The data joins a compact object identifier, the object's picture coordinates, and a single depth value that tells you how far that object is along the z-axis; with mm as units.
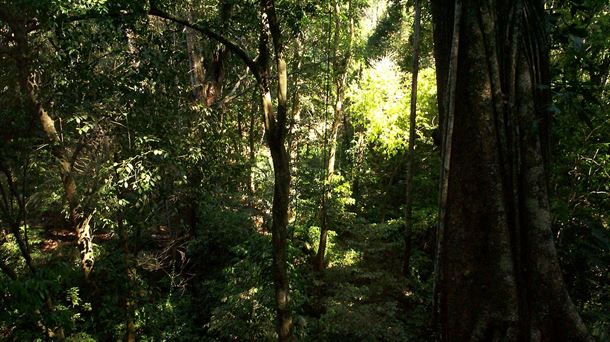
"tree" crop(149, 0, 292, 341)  5027
